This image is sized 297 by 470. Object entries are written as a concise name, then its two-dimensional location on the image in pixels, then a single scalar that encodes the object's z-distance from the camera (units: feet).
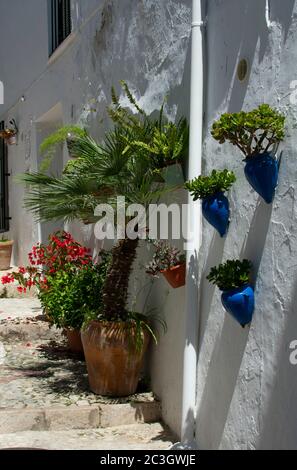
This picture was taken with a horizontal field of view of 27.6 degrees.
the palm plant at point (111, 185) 12.96
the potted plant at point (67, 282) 16.20
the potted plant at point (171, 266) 12.23
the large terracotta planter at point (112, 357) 13.73
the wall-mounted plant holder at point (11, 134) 33.22
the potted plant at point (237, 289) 9.25
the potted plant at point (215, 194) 9.97
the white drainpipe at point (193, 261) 11.63
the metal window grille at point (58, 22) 24.92
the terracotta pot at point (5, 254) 33.14
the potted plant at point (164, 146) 12.28
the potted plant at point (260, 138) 8.53
